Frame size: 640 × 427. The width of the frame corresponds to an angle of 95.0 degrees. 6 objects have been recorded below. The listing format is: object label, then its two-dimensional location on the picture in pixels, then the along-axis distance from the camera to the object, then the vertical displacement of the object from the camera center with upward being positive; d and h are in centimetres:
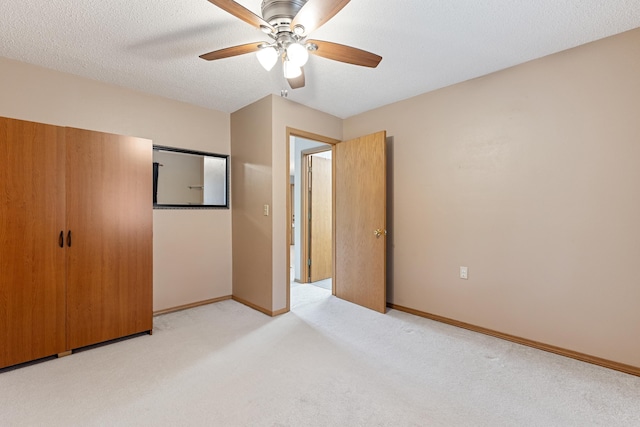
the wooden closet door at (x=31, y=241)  198 -18
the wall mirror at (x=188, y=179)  313 +41
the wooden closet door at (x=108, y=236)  225 -17
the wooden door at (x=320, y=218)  447 -7
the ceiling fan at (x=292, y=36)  141 +98
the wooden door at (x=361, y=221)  321 -8
